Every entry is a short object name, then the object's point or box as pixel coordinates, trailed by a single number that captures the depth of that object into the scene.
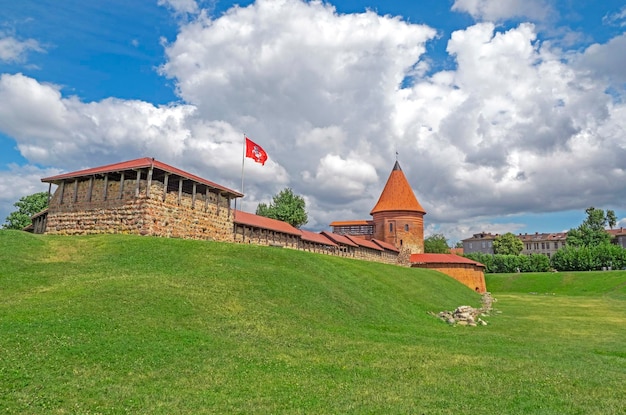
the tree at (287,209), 71.19
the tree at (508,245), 121.12
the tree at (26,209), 54.94
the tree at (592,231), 108.19
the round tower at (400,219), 73.06
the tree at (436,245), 96.25
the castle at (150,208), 30.20
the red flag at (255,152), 40.53
